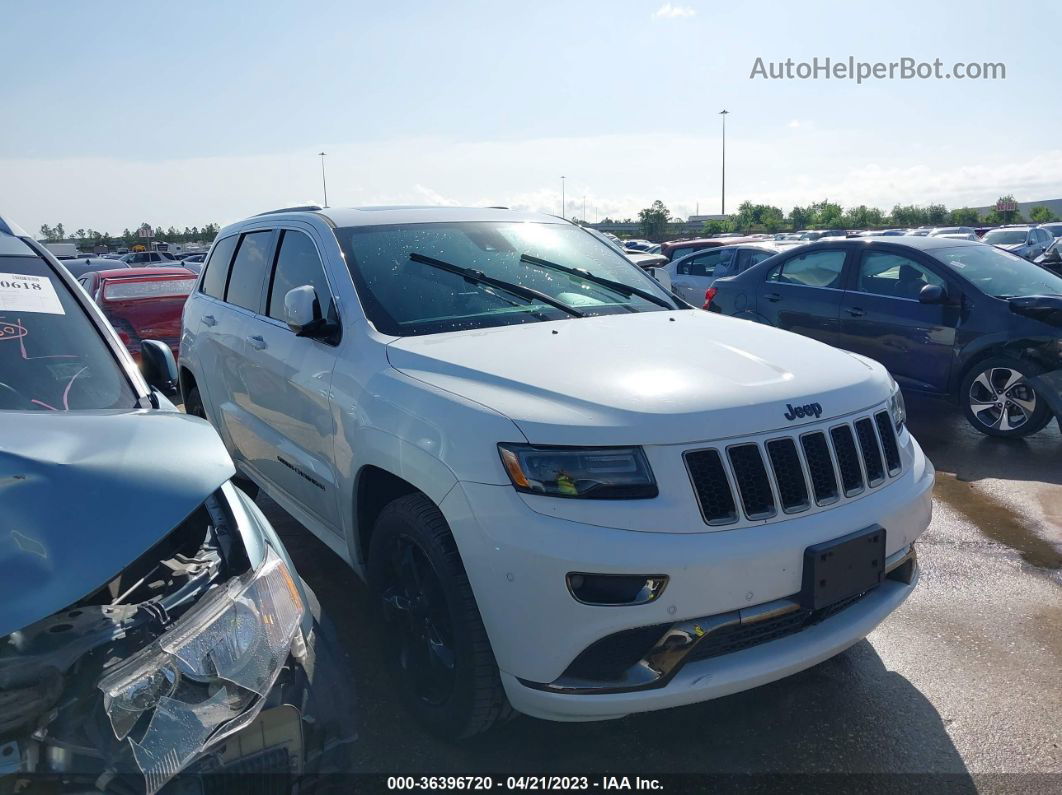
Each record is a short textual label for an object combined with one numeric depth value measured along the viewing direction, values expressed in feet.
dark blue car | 20.25
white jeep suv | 7.55
